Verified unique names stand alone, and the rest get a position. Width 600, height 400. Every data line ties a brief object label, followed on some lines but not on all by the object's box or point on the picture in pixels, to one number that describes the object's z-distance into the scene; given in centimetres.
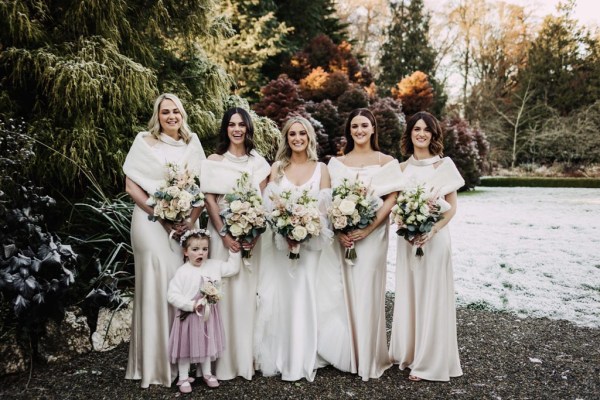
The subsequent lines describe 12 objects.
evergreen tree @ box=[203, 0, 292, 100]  1435
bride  400
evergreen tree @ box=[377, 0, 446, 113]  3216
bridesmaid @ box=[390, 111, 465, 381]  396
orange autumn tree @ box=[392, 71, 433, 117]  2300
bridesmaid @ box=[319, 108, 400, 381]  404
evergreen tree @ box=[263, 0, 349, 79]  1967
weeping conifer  612
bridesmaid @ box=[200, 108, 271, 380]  402
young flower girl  365
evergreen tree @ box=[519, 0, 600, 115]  3167
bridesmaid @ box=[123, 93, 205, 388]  383
